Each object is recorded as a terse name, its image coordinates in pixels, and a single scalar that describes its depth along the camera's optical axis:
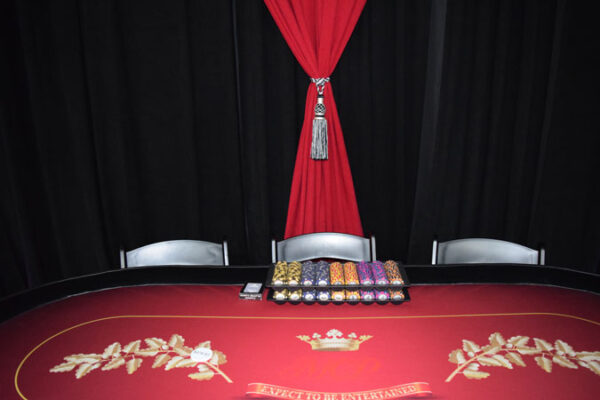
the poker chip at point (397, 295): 1.23
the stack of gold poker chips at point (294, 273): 1.28
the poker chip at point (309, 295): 1.25
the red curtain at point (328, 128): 2.49
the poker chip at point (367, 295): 1.24
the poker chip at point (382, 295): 1.24
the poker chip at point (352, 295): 1.24
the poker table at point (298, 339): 0.91
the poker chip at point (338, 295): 1.24
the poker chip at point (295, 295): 1.25
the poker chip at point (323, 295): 1.25
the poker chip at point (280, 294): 1.25
